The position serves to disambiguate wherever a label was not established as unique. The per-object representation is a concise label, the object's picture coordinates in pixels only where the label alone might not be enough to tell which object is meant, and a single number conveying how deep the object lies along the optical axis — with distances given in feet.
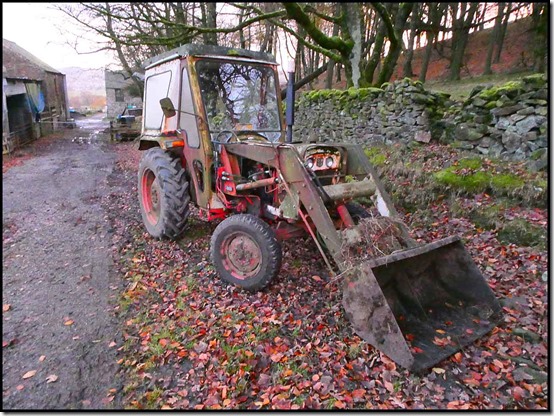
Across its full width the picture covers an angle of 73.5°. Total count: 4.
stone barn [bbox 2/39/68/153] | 49.01
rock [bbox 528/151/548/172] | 17.29
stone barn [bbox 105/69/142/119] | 93.15
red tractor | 9.99
